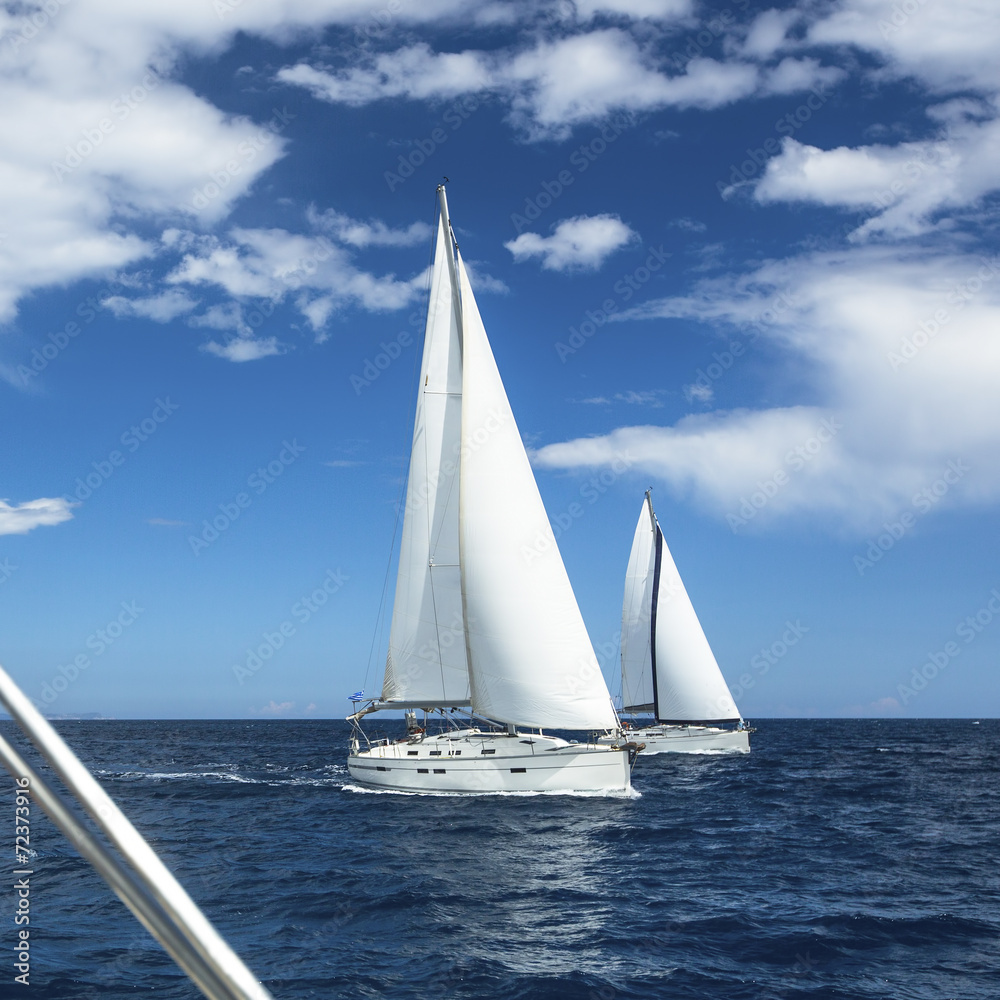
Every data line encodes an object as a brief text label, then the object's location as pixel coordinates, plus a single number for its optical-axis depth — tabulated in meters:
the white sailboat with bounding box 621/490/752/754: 54.22
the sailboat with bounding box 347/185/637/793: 29.44
